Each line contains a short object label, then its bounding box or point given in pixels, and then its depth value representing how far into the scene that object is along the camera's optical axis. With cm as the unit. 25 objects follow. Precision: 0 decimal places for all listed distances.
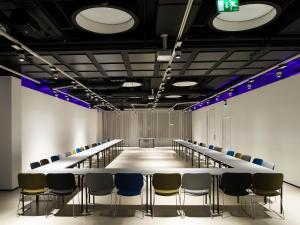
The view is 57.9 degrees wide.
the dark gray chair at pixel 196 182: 498
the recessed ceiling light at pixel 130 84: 1023
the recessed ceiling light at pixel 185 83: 1009
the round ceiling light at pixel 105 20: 414
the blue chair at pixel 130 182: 503
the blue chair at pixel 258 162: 670
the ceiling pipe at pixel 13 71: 640
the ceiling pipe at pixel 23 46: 413
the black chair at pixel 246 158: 712
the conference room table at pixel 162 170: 532
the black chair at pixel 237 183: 492
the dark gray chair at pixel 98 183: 507
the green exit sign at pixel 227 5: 310
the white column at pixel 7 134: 723
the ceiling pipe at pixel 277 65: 584
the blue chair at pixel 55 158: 750
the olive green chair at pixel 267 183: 481
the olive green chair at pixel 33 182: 503
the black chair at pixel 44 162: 671
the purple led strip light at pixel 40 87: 860
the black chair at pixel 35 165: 616
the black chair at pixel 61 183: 502
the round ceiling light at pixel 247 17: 401
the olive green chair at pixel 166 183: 498
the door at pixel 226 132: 1291
